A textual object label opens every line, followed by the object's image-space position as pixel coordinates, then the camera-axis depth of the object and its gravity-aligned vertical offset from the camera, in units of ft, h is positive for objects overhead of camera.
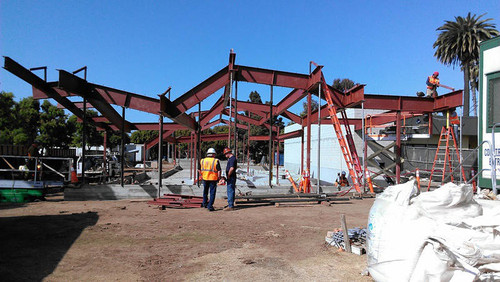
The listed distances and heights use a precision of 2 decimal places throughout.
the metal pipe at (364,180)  43.06 -4.22
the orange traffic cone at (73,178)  47.83 -5.06
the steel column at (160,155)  37.06 -1.17
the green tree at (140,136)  216.13 +5.94
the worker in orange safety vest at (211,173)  31.40 -2.61
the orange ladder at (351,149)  42.83 -0.16
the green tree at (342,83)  250.98 +50.34
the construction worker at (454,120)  46.64 +4.16
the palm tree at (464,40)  121.08 +41.80
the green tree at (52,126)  100.17 +5.42
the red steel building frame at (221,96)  38.29 +6.66
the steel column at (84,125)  40.72 +2.36
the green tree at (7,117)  83.54 +6.70
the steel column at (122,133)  41.45 +1.55
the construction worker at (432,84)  48.21 +9.59
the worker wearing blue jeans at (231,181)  31.96 -3.43
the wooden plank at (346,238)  17.70 -4.93
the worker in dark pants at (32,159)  39.75 -1.89
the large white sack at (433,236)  10.32 -2.99
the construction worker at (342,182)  53.83 -5.70
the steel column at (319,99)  41.05 +6.12
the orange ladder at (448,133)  43.08 +2.35
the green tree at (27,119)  88.63 +6.84
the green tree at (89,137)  129.08 +2.97
